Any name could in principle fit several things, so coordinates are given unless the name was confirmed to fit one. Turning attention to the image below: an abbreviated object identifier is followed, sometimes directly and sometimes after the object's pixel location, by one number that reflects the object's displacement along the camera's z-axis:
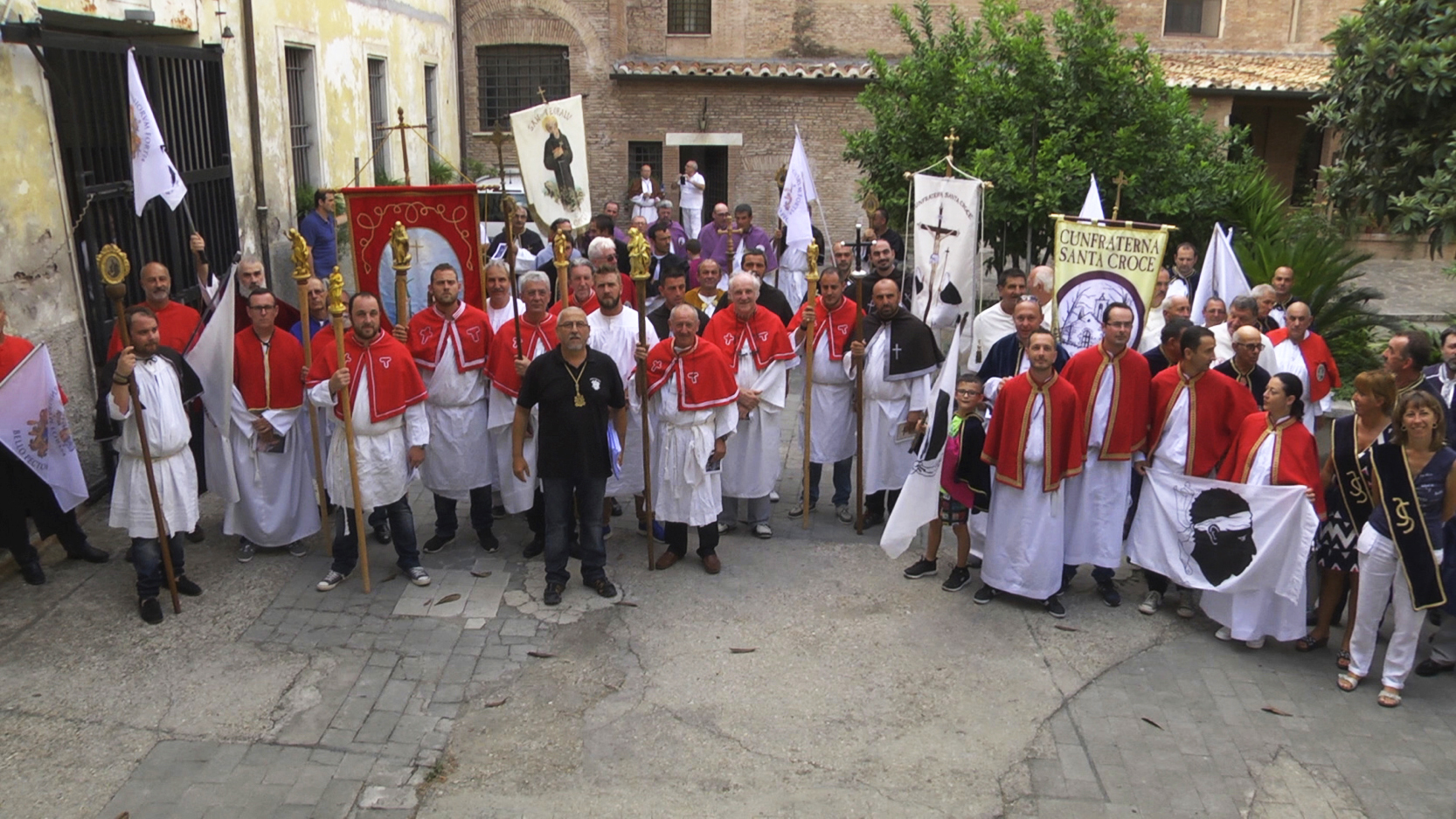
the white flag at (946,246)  9.60
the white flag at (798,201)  12.31
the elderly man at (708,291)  9.11
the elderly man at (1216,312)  8.40
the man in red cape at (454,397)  7.48
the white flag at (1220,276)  8.93
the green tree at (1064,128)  12.11
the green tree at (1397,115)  9.69
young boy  6.93
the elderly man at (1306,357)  7.85
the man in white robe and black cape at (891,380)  7.96
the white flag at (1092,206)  9.50
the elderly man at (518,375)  7.47
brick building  21.77
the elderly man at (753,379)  7.80
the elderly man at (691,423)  7.30
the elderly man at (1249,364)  6.94
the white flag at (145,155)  7.88
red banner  8.51
